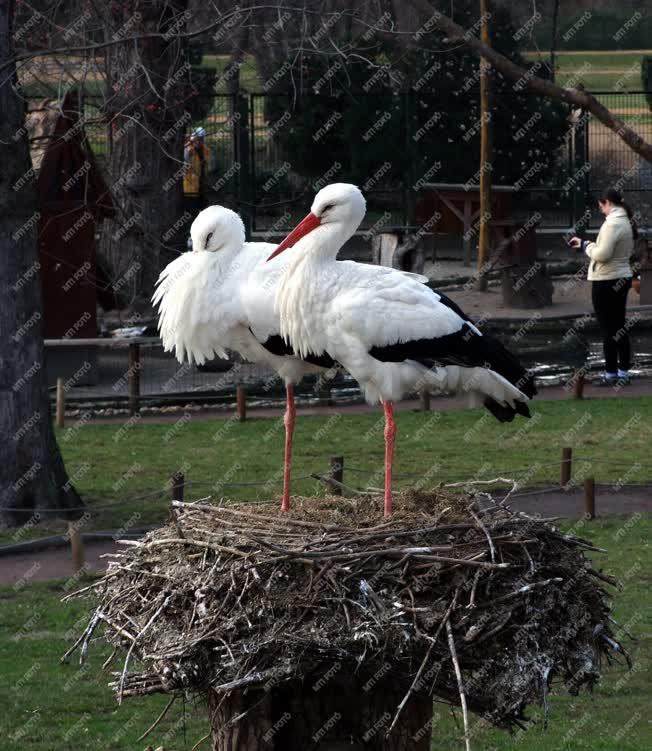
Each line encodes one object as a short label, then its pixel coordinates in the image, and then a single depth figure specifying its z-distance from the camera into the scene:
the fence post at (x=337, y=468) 10.89
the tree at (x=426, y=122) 26.56
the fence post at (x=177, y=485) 11.49
